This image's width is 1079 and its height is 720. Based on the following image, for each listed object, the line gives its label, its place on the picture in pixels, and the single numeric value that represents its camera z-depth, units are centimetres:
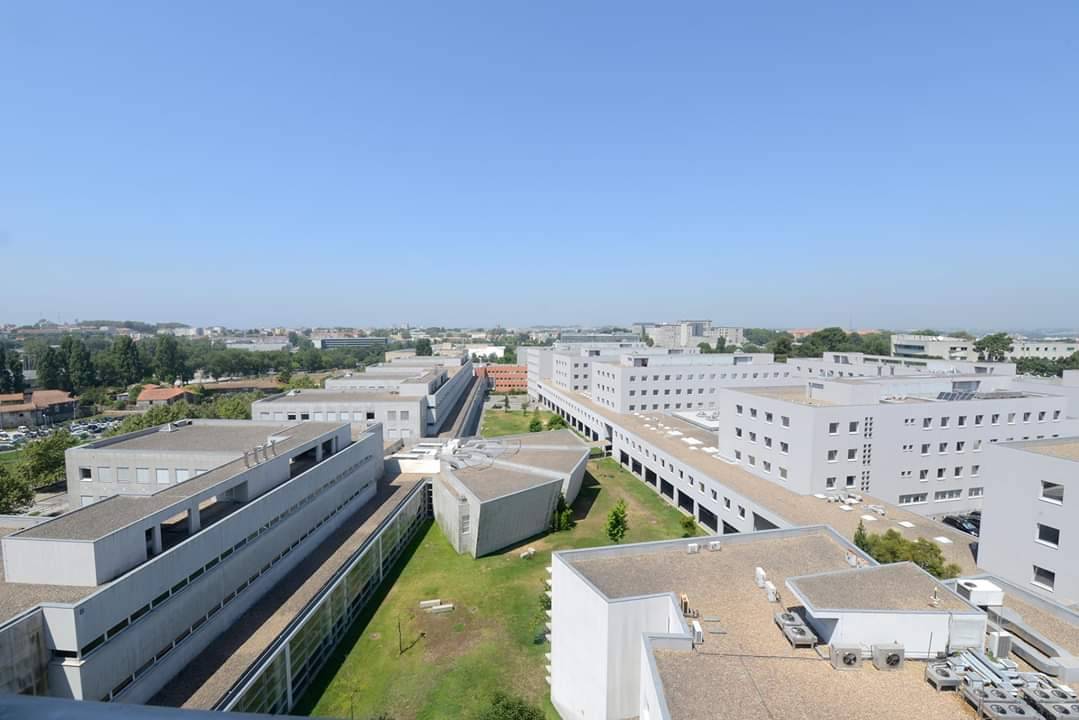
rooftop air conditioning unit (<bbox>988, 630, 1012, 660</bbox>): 1181
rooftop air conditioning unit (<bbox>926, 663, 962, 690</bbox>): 1052
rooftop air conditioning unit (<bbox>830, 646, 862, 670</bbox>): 1127
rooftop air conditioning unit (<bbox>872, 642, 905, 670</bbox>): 1134
